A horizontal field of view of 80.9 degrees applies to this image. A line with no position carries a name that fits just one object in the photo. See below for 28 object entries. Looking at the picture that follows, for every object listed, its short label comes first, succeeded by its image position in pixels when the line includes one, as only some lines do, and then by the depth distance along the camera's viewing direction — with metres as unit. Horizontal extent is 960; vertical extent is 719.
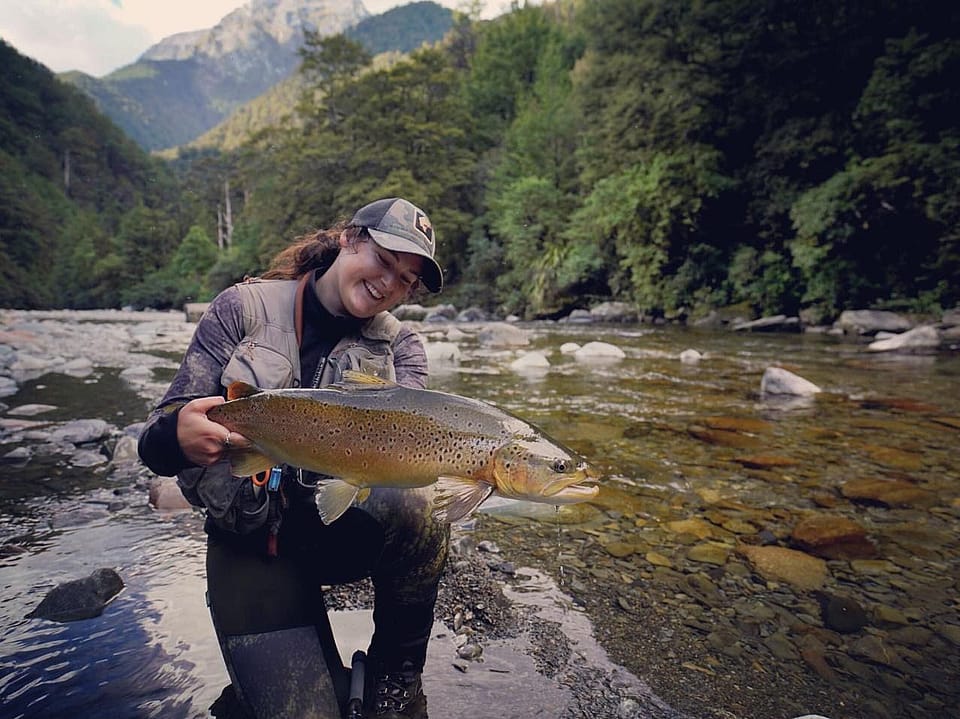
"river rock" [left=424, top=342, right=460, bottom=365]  11.36
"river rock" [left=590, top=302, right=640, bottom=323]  24.72
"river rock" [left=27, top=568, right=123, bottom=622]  2.47
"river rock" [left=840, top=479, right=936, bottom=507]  4.09
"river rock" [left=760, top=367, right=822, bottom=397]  7.98
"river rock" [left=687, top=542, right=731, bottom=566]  3.23
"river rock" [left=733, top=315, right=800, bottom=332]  18.92
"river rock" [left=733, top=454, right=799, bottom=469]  4.93
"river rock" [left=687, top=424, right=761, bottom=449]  5.60
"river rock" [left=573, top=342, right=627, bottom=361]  12.44
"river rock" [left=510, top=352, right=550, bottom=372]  10.73
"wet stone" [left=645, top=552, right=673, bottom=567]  3.15
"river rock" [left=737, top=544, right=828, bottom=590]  2.99
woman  1.88
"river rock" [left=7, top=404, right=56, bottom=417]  6.43
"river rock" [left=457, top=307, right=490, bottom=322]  28.12
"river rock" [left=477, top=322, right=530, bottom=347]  15.30
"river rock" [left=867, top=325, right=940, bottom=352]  12.94
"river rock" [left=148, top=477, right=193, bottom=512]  3.80
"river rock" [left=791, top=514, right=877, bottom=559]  3.30
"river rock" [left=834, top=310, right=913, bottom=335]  16.19
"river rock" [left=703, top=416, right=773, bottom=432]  6.18
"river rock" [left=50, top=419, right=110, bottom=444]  5.36
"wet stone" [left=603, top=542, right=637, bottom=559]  3.26
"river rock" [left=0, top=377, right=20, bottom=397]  7.98
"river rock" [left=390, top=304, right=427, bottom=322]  28.39
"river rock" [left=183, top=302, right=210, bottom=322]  26.72
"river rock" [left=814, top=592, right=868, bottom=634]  2.55
